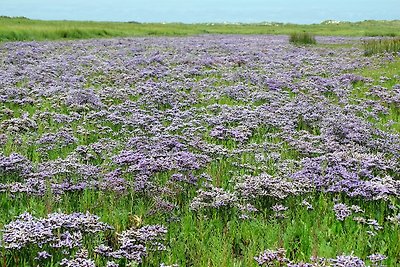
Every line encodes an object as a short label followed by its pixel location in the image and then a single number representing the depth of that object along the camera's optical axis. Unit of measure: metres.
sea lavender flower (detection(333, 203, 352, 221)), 5.84
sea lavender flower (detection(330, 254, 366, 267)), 4.32
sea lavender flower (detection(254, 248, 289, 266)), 4.54
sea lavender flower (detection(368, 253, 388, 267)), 4.60
